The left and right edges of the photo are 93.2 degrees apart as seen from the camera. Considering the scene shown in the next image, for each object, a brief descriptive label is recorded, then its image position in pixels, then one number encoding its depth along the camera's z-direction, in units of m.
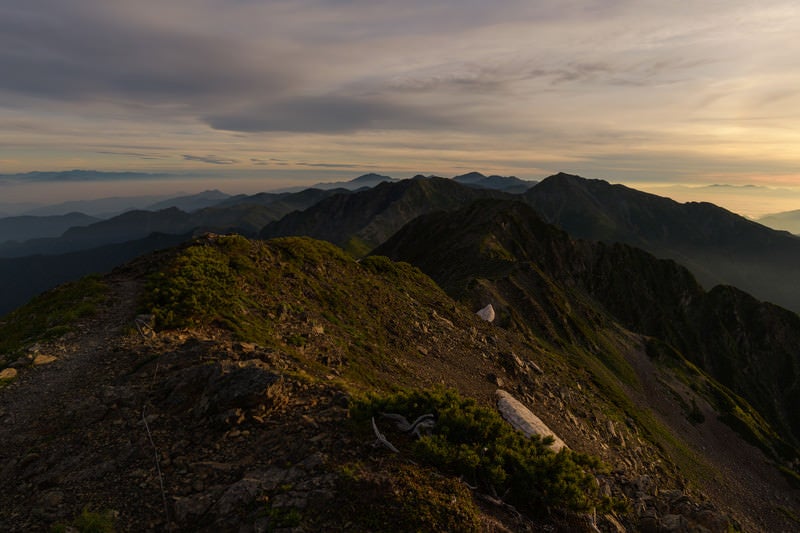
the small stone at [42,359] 15.60
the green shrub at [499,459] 10.29
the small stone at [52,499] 9.31
